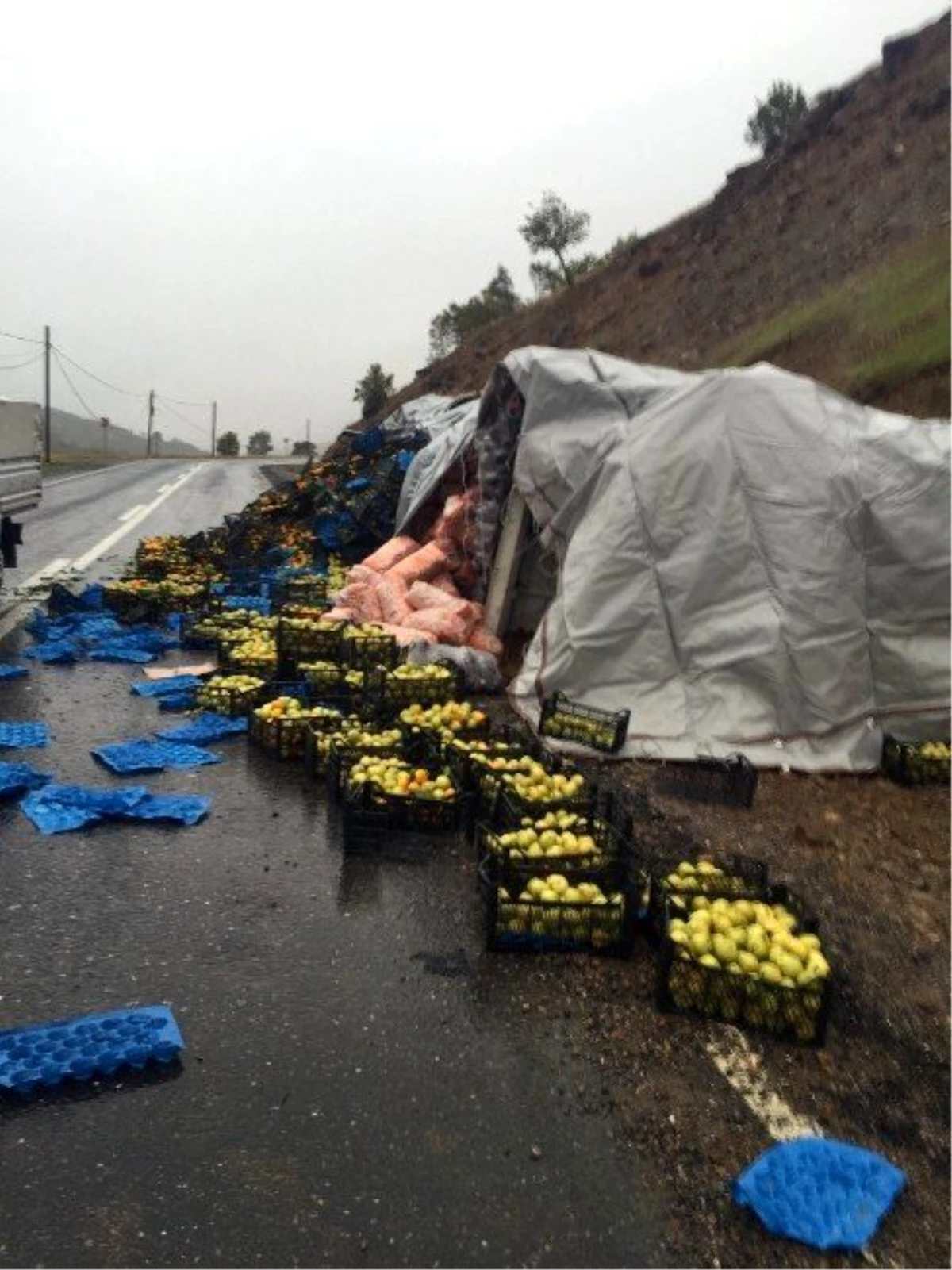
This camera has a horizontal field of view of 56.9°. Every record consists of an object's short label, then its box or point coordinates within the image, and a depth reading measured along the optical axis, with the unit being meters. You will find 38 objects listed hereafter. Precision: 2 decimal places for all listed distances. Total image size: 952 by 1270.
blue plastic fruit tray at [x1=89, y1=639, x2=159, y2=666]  11.30
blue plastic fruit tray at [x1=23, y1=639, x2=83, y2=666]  11.04
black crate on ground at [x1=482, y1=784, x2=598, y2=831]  6.29
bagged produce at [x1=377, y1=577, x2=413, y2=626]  12.41
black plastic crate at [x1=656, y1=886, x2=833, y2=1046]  4.46
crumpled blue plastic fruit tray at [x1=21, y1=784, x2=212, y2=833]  6.53
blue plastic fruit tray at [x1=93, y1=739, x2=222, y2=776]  7.66
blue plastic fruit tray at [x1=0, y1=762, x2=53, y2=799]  6.88
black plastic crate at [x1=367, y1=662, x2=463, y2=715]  9.30
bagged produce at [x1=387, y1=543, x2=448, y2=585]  13.30
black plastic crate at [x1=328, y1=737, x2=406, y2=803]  7.34
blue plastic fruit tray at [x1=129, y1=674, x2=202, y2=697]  9.93
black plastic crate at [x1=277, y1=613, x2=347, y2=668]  10.43
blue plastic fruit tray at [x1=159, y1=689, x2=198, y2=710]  9.50
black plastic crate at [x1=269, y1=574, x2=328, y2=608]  13.86
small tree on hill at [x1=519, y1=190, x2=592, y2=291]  61.41
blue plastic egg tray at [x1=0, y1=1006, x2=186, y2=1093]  3.88
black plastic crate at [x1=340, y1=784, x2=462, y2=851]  6.40
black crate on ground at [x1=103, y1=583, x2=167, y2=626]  13.30
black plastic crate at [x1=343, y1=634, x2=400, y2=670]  10.52
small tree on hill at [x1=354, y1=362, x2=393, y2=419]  65.00
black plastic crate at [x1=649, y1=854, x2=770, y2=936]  5.20
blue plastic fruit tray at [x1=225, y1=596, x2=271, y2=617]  14.05
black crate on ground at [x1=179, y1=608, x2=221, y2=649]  12.07
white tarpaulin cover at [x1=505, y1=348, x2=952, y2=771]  8.47
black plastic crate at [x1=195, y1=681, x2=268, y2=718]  9.30
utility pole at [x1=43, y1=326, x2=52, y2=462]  56.19
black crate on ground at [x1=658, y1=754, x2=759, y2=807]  7.52
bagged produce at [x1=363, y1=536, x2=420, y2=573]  14.26
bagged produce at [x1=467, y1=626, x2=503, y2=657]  11.58
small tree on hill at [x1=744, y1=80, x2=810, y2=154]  56.78
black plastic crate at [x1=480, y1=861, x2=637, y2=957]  5.14
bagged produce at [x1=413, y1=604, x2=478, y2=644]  11.51
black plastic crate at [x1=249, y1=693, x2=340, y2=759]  8.20
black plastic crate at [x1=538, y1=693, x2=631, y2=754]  8.38
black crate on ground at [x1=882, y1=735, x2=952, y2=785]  8.19
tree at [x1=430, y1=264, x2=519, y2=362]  71.81
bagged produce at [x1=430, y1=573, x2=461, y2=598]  13.18
